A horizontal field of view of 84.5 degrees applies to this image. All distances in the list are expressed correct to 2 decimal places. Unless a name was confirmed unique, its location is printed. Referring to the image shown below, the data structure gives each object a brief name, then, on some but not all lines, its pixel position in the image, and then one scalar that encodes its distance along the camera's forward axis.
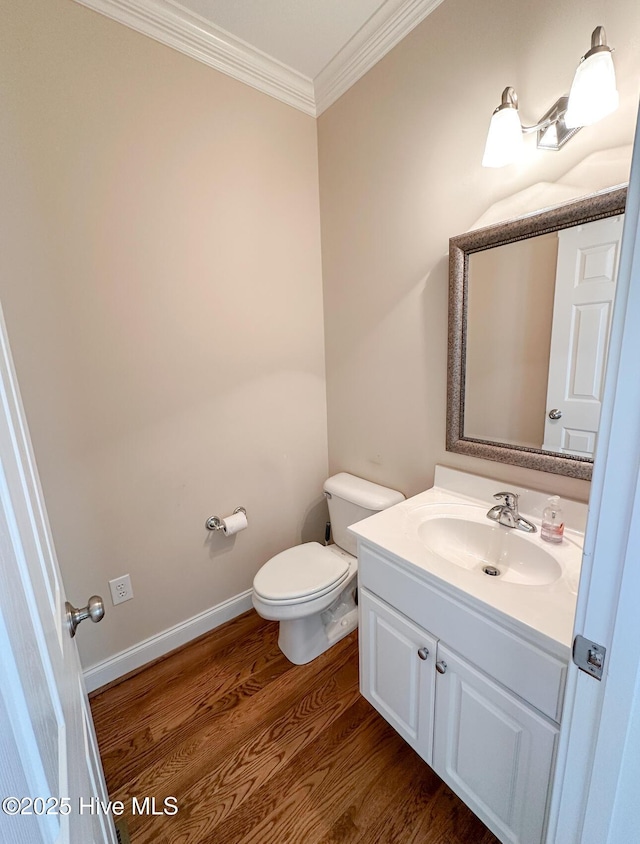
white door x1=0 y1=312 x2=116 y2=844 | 0.27
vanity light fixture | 0.86
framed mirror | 1.01
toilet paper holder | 1.71
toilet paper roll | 1.71
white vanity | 0.81
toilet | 1.46
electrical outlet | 1.49
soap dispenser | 1.08
